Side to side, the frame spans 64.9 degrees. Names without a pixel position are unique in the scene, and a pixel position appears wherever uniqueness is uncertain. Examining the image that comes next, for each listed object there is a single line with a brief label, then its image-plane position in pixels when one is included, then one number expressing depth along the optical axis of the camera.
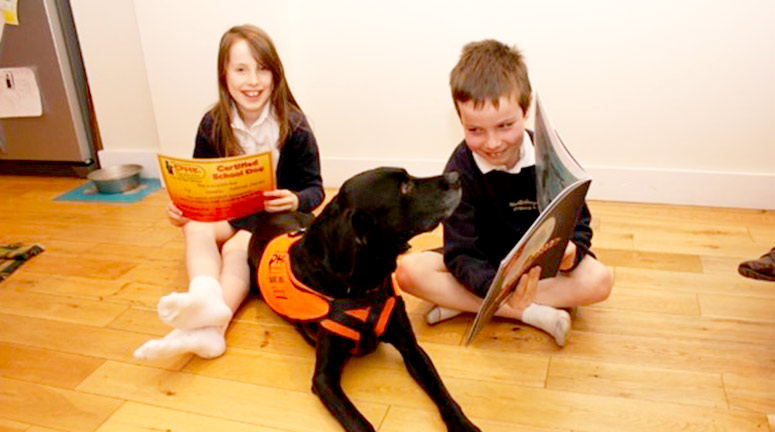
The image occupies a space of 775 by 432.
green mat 1.78
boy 1.21
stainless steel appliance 2.47
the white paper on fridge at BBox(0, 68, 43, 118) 2.55
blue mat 2.39
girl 1.52
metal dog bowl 2.42
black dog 1.11
